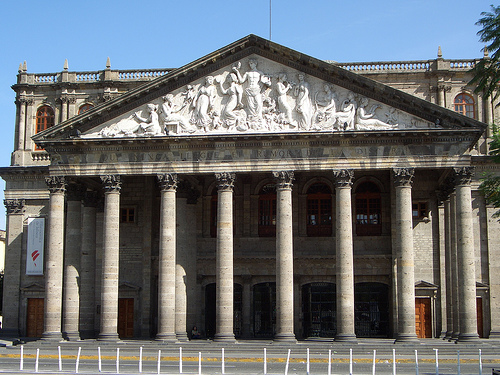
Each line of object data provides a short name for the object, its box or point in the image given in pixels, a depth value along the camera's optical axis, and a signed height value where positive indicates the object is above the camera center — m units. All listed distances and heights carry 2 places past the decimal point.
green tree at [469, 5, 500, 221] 24.52 +8.17
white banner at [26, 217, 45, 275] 46.56 +2.34
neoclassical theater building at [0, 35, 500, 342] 38.00 +4.68
